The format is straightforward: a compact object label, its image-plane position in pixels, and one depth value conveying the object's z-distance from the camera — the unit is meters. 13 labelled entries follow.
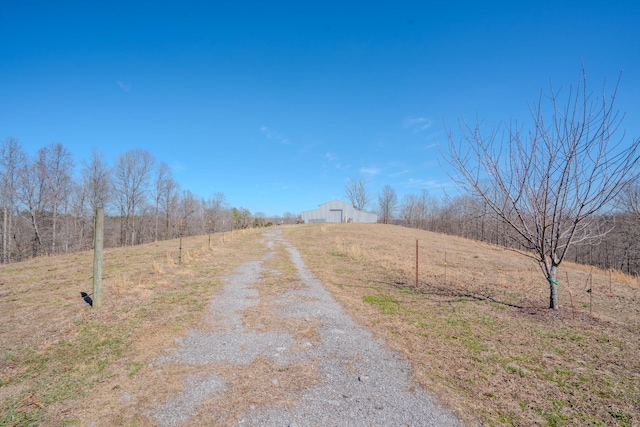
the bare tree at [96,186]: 31.39
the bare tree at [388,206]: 63.50
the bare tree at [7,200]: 22.18
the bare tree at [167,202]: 40.50
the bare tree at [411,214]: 62.53
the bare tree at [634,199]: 19.45
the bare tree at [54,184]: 26.00
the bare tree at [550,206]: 4.95
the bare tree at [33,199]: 24.38
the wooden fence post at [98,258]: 5.87
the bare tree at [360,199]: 64.00
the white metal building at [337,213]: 54.53
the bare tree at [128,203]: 35.50
